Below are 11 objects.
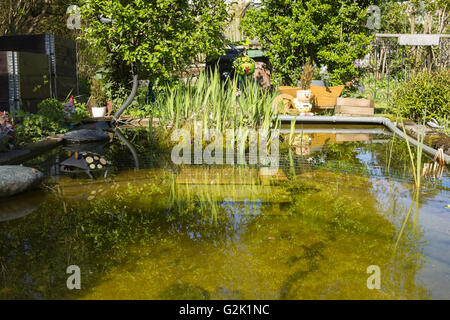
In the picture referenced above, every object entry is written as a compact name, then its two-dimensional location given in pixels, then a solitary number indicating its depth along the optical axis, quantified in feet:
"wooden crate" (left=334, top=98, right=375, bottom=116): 35.94
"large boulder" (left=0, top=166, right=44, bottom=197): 13.66
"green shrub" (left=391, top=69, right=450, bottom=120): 27.40
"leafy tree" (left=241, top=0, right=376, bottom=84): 40.27
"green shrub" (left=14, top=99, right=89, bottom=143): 22.58
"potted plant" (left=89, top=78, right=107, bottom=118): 34.06
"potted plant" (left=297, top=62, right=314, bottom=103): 37.29
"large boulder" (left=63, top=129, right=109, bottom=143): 24.41
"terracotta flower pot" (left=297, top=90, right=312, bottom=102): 35.58
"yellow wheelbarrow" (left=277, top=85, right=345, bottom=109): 37.86
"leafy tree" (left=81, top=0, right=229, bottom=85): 27.17
